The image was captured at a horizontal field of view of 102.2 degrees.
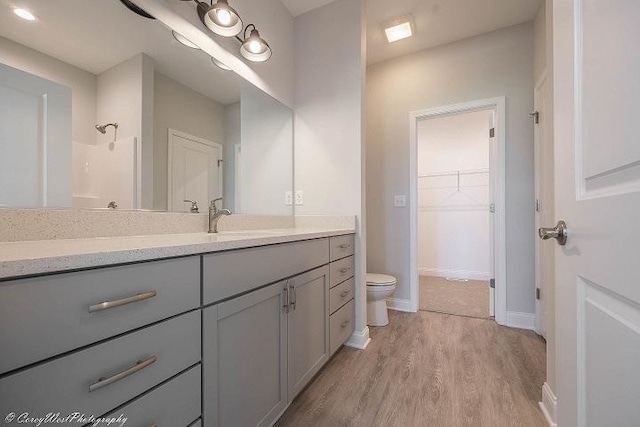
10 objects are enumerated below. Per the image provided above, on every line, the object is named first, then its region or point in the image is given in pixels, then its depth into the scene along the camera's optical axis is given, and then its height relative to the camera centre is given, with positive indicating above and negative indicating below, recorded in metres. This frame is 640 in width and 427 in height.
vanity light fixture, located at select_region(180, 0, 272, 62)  1.30 +1.01
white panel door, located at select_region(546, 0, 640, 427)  0.41 +0.01
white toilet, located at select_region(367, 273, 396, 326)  2.18 -0.72
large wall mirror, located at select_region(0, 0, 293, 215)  0.87 +0.44
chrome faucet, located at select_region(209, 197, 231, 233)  1.41 -0.02
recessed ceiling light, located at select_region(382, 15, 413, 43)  2.20 +1.64
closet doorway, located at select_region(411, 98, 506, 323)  3.49 +0.06
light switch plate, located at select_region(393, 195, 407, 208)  2.56 +0.13
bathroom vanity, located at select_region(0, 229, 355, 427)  0.47 -0.29
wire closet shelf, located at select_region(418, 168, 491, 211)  3.68 +0.38
